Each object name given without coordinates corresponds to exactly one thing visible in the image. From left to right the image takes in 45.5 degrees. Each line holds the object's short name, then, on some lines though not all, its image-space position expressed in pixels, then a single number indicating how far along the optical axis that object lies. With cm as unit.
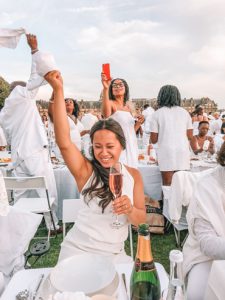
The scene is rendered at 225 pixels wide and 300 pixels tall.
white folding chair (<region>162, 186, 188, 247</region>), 320
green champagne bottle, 103
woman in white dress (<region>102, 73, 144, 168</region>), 359
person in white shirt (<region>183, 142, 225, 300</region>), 147
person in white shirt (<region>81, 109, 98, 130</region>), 743
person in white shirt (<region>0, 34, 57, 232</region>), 376
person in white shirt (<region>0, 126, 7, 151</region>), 680
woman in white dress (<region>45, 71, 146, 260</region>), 169
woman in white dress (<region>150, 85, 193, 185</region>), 392
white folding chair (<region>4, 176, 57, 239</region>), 337
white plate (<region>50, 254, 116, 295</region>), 107
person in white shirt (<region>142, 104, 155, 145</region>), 921
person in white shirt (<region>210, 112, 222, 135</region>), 908
